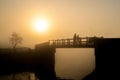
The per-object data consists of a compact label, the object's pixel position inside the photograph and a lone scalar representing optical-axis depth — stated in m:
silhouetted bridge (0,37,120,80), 17.19
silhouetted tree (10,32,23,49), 57.22
